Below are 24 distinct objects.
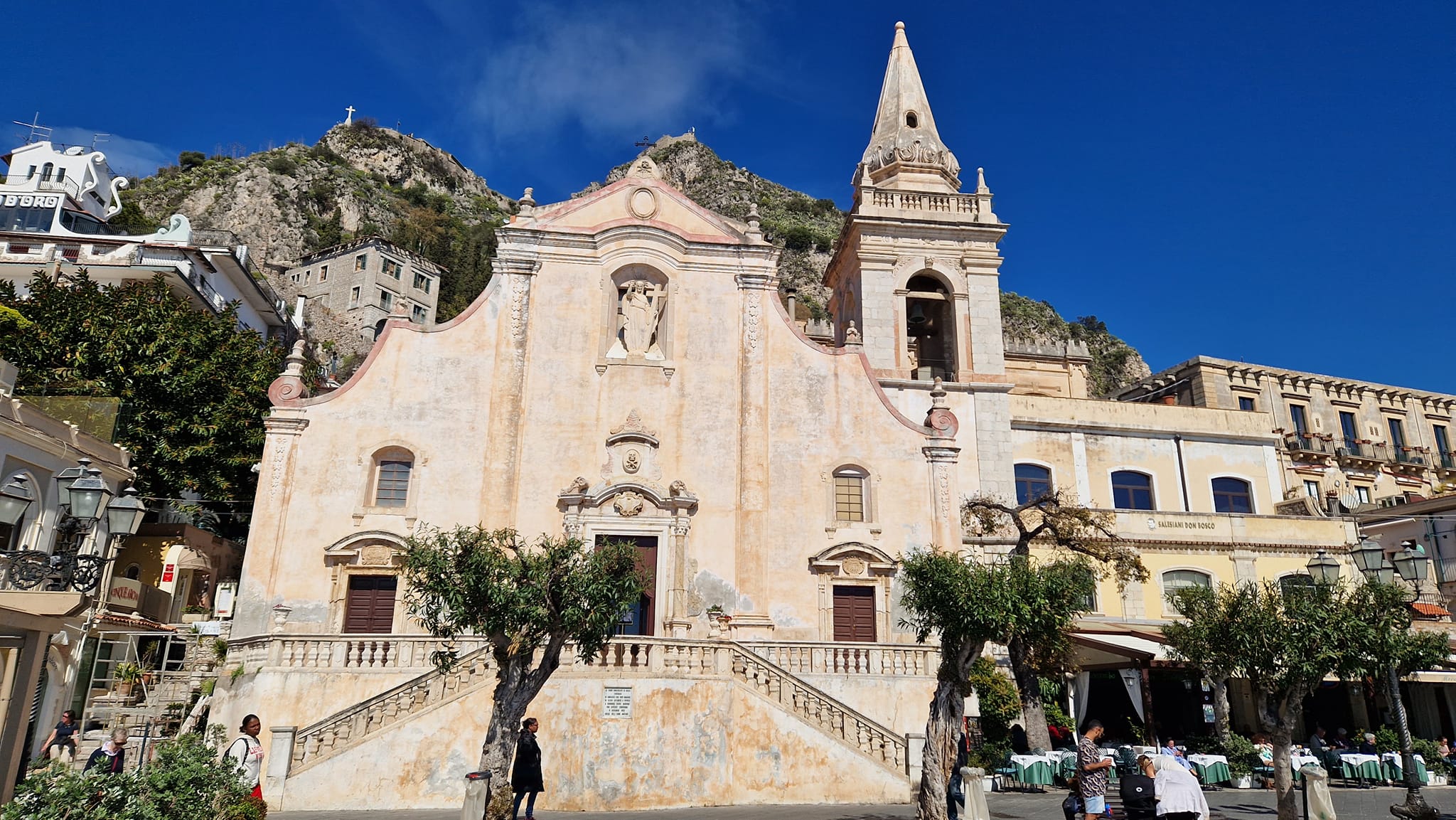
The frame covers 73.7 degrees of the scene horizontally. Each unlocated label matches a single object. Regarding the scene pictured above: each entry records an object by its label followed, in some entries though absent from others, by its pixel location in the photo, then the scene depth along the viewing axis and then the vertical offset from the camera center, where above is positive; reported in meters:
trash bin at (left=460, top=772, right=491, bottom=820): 12.59 -1.01
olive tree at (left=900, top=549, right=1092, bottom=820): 14.49 +1.66
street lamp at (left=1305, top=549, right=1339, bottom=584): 15.31 +2.40
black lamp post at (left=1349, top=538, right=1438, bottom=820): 13.79 +2.24
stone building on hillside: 74.94 +32.60
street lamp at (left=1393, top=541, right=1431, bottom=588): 14.84 +2.42
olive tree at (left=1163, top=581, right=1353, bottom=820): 14.46 +1.20
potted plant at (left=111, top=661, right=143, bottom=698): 21.59 +0.73
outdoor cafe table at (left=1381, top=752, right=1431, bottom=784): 21.30 -0.86
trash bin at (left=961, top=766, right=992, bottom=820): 14.09 -1.02
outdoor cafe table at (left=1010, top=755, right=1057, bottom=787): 19.67 -0.92
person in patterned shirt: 11.87 -0.60
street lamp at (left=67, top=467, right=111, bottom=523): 10.34 +2.19
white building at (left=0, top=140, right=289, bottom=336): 37.44 +19.32
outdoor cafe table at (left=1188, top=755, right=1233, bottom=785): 20.42 -0.85
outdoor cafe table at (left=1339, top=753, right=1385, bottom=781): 21.17 -0.81
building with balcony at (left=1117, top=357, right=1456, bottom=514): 38.78 +12.38
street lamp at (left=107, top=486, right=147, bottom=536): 11.23 +2.15
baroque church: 17.61 +4.93
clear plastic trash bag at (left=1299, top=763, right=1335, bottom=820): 13.92 -0.94
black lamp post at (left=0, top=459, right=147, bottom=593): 10.36 +1.99
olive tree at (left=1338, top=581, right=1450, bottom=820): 14.84 +1.31
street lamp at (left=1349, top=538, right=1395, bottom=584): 14.91 +2.45
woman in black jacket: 13.41 -0.69
